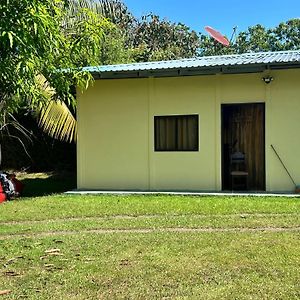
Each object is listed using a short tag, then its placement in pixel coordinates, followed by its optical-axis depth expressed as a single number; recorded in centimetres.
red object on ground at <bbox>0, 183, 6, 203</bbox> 919
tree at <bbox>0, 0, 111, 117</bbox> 362
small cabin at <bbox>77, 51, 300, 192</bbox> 944
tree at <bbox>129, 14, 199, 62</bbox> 2544
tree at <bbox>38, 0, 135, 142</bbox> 1104
